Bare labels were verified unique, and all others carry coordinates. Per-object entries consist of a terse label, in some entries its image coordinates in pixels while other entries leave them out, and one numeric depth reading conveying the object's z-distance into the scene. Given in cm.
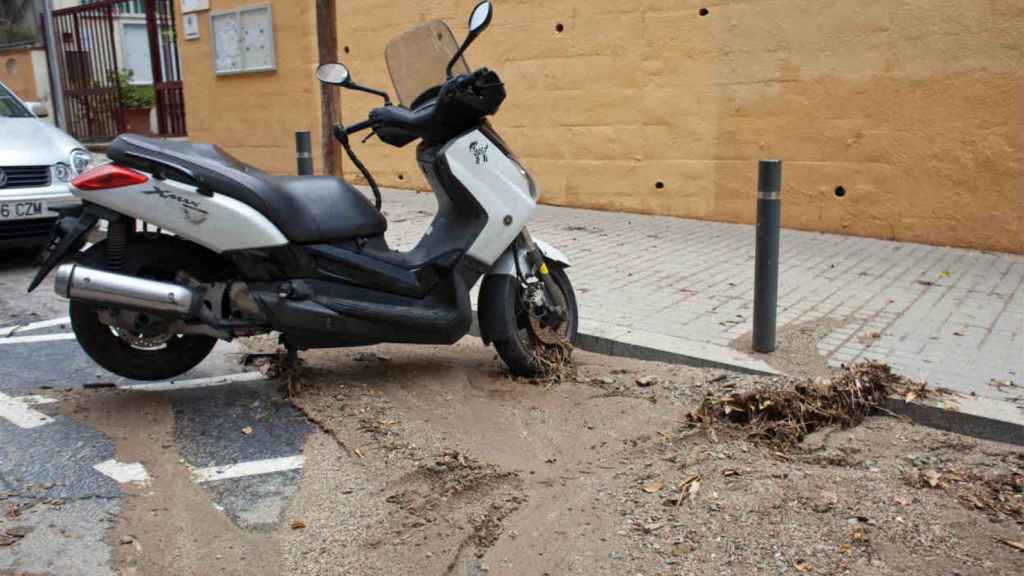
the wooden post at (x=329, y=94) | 824
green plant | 1591
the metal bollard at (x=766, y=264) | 484
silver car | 708
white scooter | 398
